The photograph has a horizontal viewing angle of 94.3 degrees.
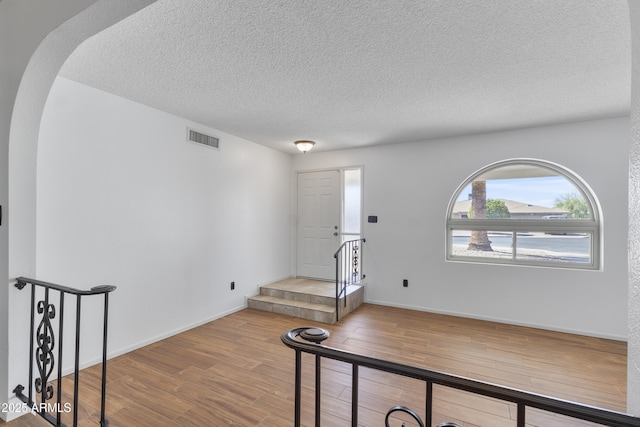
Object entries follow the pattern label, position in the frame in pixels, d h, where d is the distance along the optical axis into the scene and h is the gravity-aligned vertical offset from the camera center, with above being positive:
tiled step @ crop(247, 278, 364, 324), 4.06 -1.23
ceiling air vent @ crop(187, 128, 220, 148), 3.65 +1.01
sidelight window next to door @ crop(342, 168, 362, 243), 5.13 +0.26
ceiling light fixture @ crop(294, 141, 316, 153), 4.35 +1.08
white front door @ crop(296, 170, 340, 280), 5.20 -0.09
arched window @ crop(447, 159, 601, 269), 3.70 +0.05
